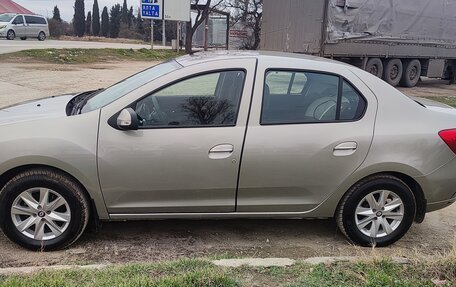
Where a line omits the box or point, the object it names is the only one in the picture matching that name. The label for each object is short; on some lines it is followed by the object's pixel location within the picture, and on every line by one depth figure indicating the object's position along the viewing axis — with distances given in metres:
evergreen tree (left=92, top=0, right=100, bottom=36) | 74.31
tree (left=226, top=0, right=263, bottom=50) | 36.75
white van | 34.03
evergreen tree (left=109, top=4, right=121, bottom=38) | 75.19
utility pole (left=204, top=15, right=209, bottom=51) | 30.66
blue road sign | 29.28
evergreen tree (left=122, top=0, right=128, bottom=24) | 81.88
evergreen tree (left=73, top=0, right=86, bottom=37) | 71.88
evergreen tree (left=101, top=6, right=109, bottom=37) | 74.94
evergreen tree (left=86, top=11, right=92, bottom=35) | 74.88
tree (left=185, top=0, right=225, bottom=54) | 35.19
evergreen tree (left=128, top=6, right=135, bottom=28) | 80.26
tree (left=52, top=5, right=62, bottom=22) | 72.21
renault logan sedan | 3.62
